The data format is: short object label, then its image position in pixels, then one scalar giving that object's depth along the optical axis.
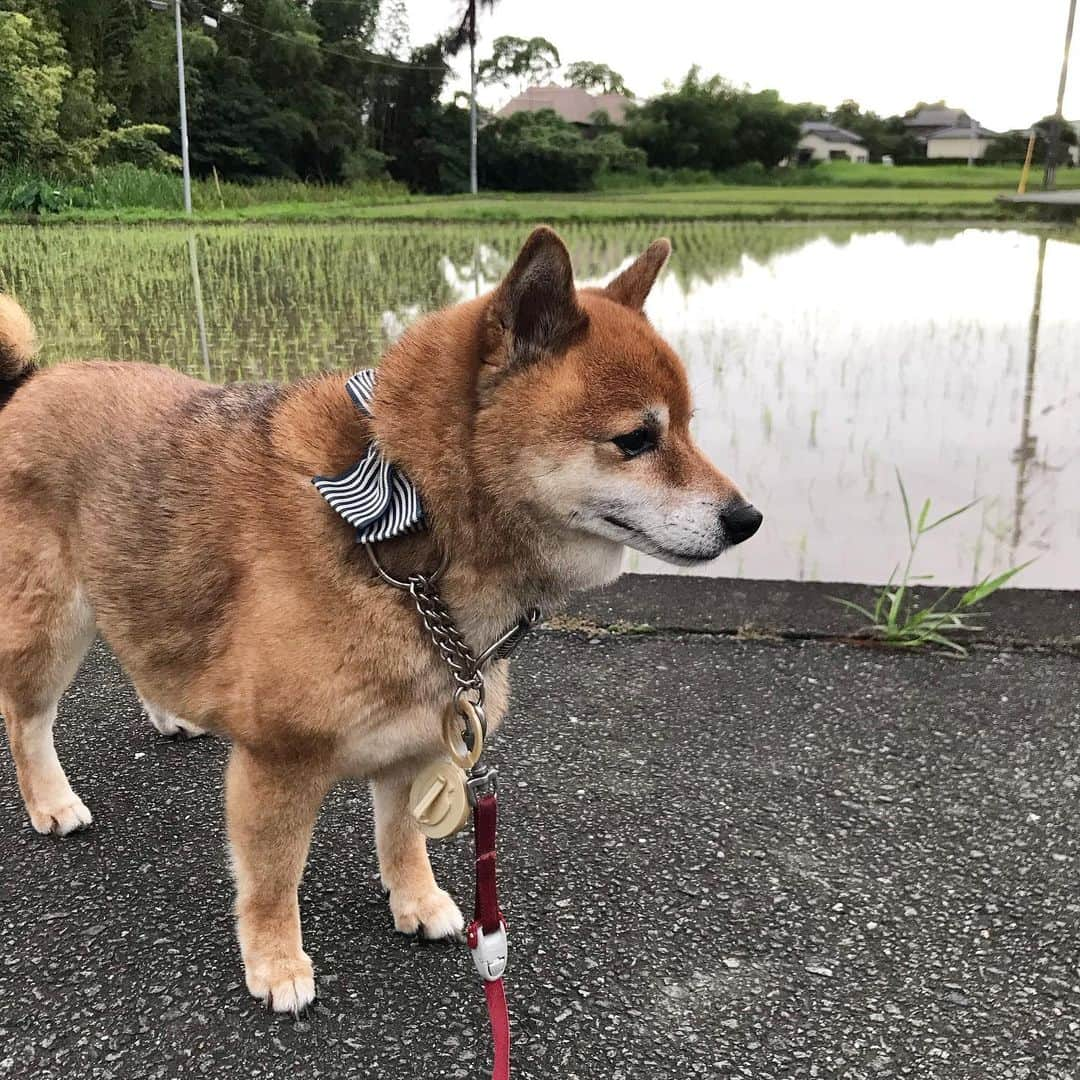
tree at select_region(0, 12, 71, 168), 8.85
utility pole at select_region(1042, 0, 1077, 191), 18.03
